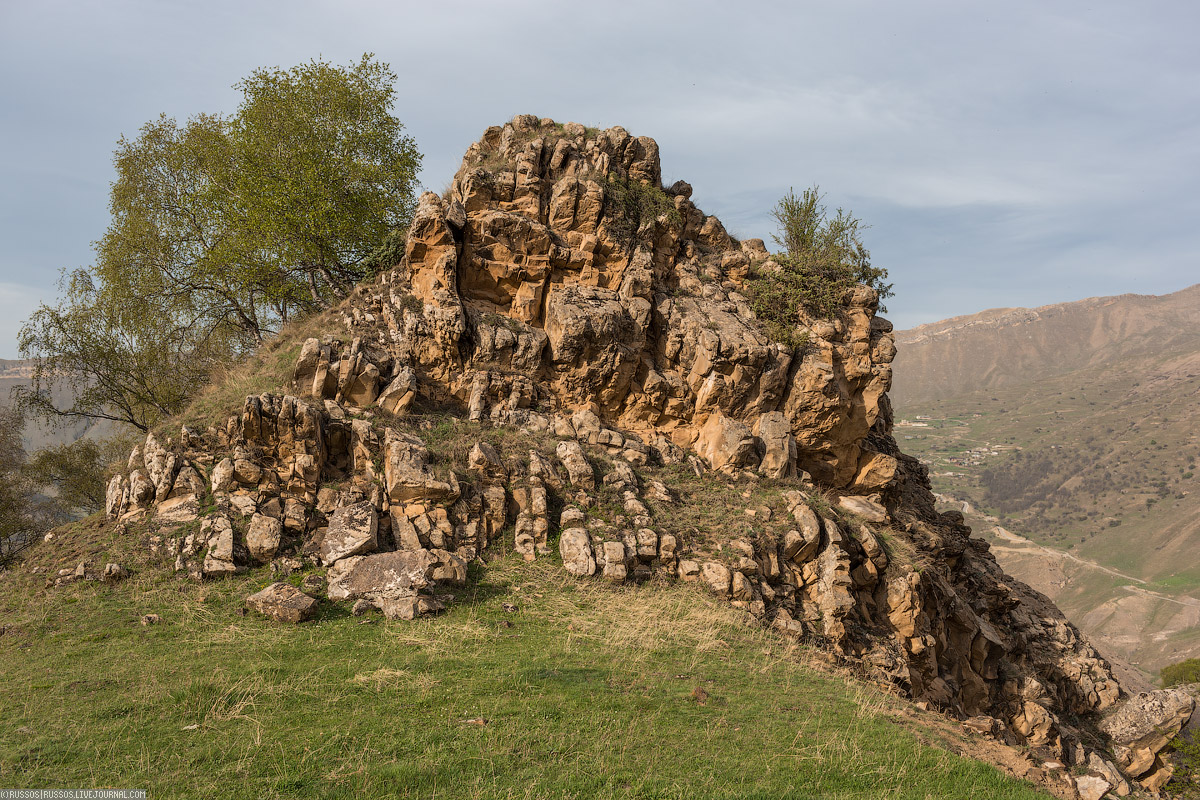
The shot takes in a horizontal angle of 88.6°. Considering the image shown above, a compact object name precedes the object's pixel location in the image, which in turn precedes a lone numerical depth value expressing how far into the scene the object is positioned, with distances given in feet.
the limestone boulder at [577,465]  60.49
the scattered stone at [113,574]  47.88
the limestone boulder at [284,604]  42.63
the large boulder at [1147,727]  71.26
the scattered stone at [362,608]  44.06
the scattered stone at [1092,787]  36.27
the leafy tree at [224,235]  86.38
